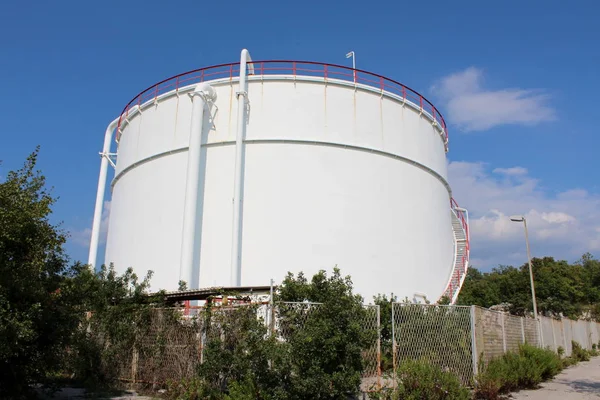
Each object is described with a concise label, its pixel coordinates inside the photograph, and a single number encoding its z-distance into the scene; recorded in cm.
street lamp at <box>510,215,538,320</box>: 2091
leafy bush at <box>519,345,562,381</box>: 1186
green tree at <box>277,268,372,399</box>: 733
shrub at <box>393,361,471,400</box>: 798
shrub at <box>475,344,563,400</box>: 927
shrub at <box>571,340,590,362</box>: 2161
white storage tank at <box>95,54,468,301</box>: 1515
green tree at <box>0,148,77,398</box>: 706
